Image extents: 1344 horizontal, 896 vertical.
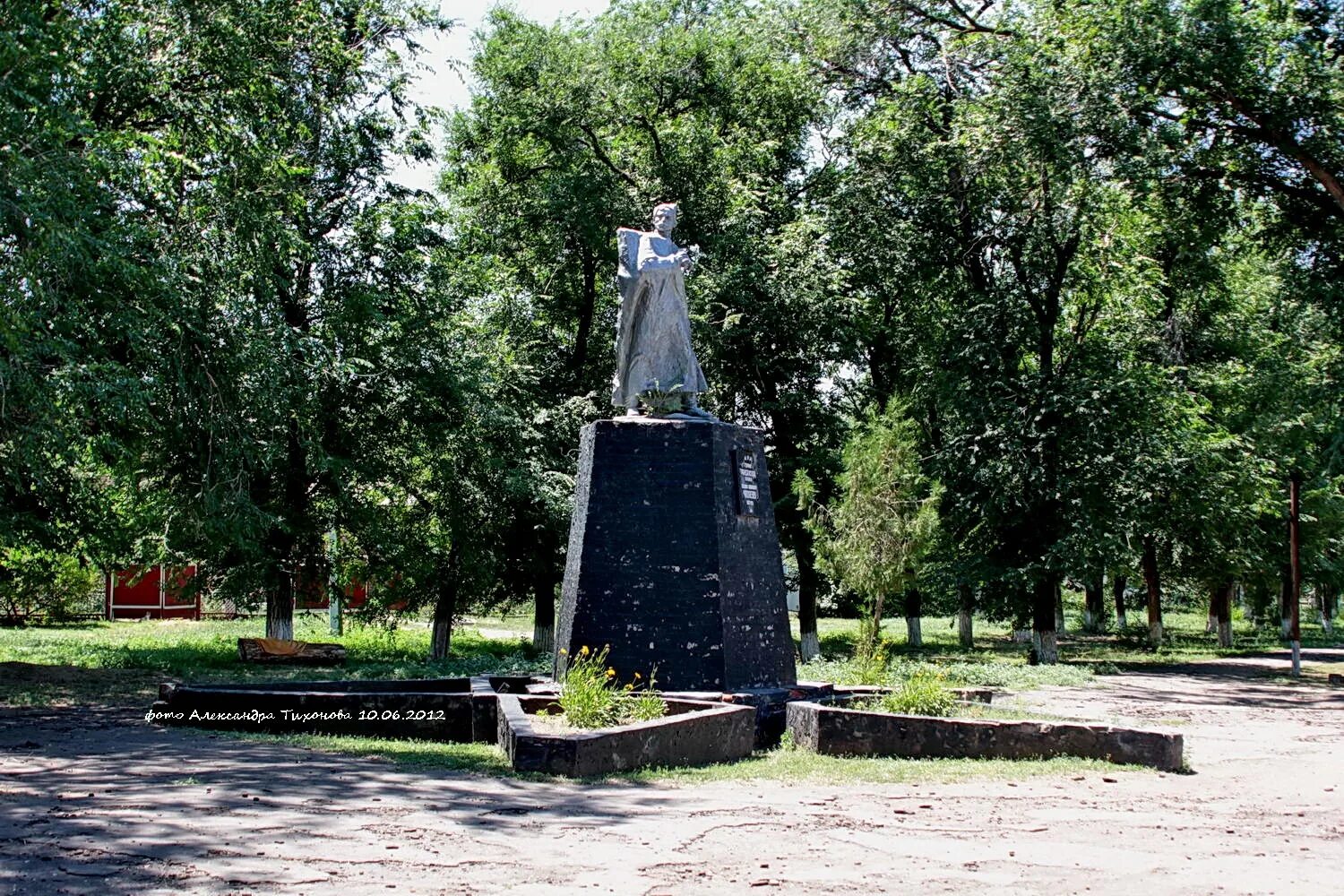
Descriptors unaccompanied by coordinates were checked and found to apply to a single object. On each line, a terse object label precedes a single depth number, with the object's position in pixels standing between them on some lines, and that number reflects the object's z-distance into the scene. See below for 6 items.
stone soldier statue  11.68
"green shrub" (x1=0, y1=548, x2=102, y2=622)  26.15
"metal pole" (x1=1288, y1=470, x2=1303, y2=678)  19.98
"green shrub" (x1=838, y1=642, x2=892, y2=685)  12.02
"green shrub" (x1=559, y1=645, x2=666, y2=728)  8.59
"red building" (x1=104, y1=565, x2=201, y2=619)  33.44
